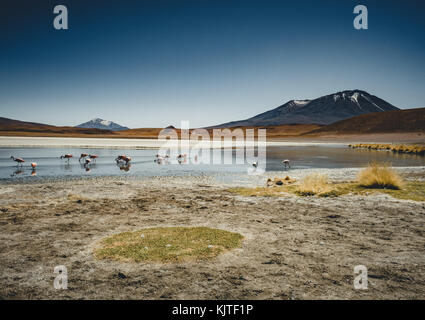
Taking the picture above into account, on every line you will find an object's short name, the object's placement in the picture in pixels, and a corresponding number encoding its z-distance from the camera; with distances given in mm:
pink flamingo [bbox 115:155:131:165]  20794
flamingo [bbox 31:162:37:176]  15152
